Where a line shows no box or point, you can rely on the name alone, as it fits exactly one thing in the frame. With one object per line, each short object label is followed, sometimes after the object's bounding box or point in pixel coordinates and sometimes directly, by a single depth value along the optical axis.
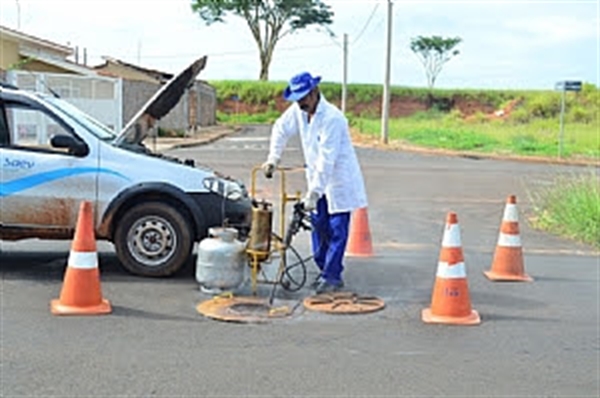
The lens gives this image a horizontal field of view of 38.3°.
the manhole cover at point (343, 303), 7.04
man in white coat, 7.37
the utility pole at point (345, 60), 60.15
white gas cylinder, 7.23
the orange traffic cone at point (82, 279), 6.65
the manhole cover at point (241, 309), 6.68
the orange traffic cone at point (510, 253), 8.54
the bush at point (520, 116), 68.44
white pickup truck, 8.04
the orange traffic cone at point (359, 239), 9.71
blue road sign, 29.17
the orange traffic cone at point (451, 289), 6.78
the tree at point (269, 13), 81.56
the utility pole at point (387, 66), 38.56
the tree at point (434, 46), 100.75
